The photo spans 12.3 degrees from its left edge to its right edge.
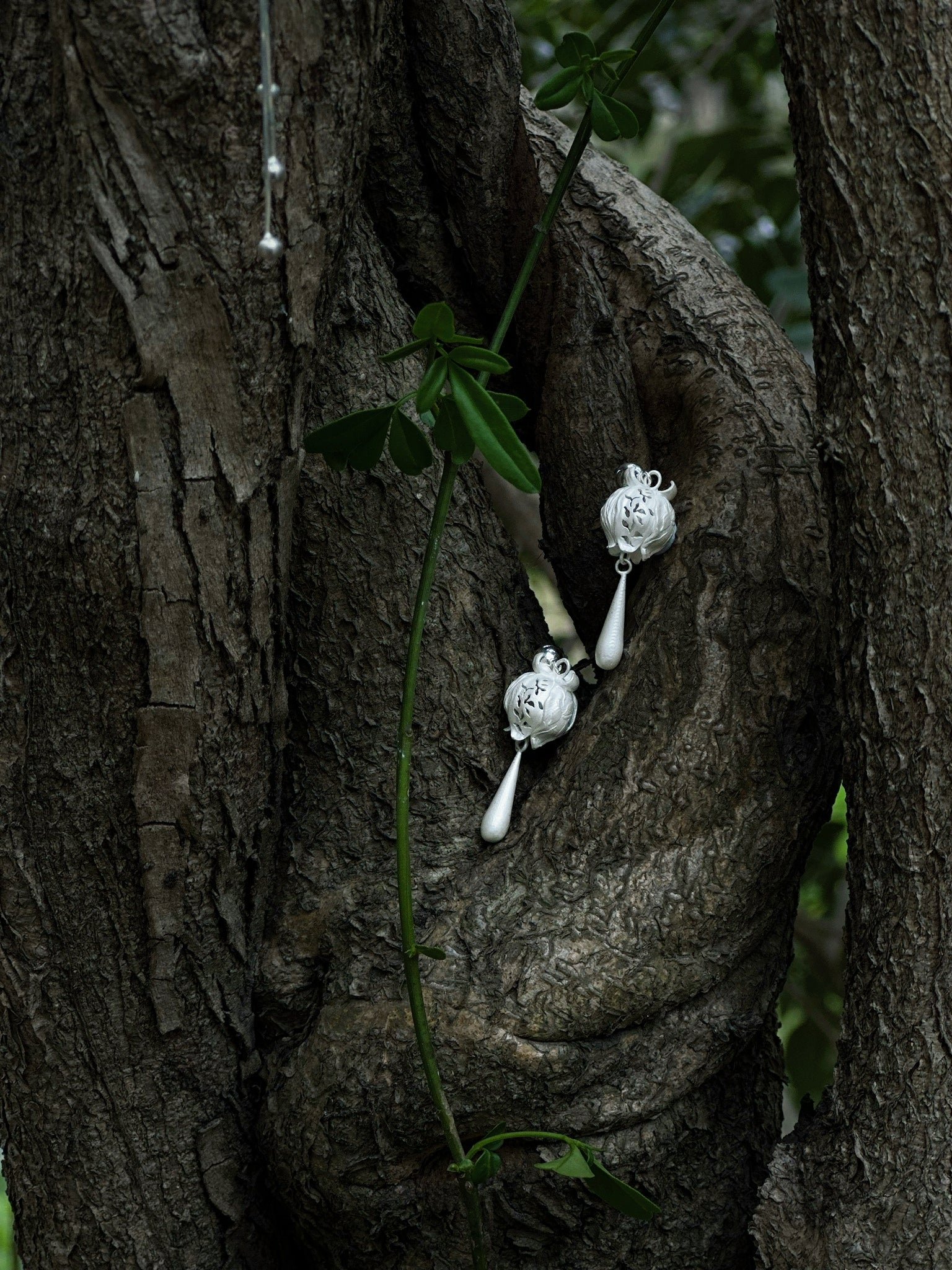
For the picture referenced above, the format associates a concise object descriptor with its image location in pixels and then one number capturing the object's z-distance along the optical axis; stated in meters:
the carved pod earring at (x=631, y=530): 1.11
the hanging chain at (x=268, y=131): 1.02
